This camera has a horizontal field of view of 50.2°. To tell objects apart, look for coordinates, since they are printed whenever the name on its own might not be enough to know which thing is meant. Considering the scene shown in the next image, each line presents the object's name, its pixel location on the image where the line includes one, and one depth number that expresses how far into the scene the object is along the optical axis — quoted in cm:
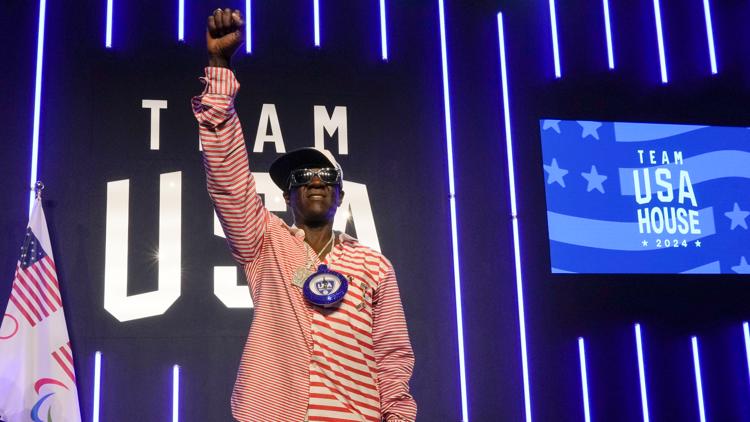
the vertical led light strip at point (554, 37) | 441
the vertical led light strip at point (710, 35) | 463
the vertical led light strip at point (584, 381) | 400
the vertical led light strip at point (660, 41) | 454
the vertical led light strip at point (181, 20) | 405
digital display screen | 424
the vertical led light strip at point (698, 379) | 411
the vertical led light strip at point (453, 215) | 390
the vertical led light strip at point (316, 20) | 419
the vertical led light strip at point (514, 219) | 397
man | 178
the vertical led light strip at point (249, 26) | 411
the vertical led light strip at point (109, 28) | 398
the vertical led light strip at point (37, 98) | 377
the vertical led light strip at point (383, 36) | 425
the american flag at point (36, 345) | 338
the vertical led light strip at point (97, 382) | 360
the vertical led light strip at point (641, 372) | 404
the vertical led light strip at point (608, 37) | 450
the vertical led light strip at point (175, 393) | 365
